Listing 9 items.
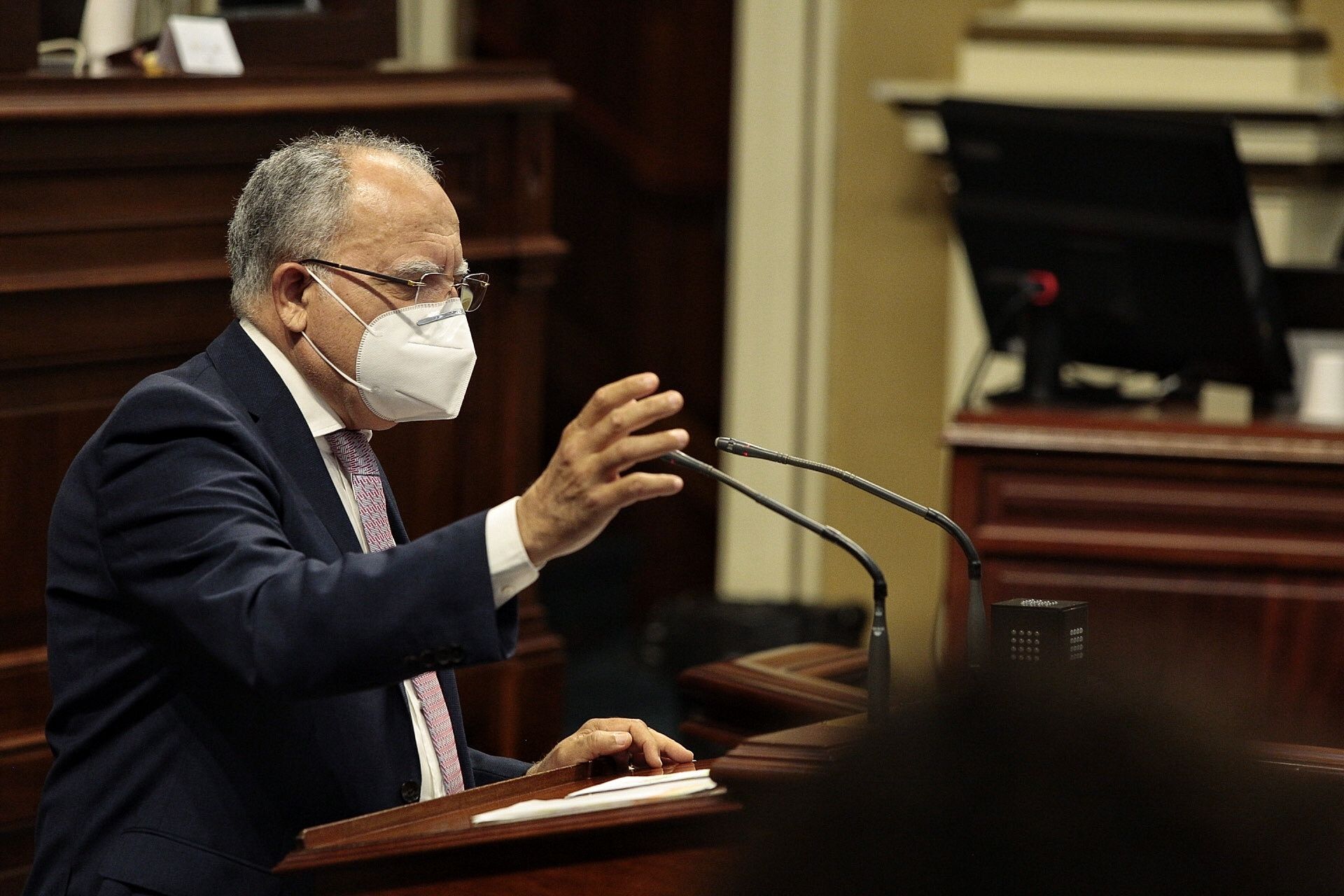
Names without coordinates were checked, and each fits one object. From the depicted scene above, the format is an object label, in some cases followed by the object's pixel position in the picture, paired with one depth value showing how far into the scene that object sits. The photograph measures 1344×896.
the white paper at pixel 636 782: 9.42
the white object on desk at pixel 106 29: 10.67
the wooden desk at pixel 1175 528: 10.93
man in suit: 9.35
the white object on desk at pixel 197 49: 10.56
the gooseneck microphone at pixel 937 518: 9.45
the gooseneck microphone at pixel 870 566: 9.38
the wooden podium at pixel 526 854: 9.27
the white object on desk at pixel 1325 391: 11.14
